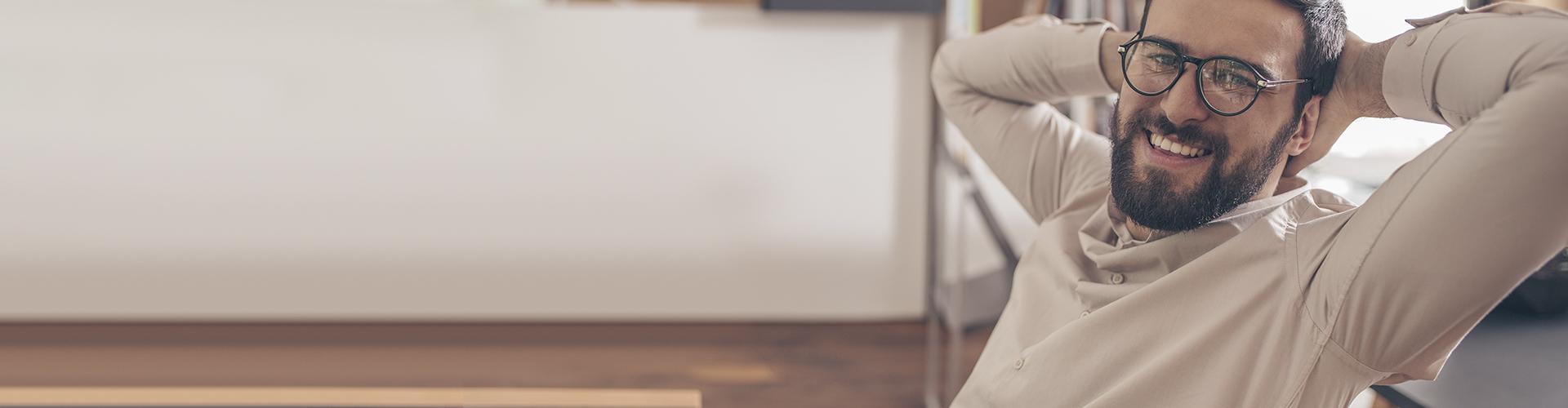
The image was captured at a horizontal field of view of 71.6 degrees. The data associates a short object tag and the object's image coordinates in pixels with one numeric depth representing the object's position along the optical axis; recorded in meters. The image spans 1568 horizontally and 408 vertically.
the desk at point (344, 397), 1.27
